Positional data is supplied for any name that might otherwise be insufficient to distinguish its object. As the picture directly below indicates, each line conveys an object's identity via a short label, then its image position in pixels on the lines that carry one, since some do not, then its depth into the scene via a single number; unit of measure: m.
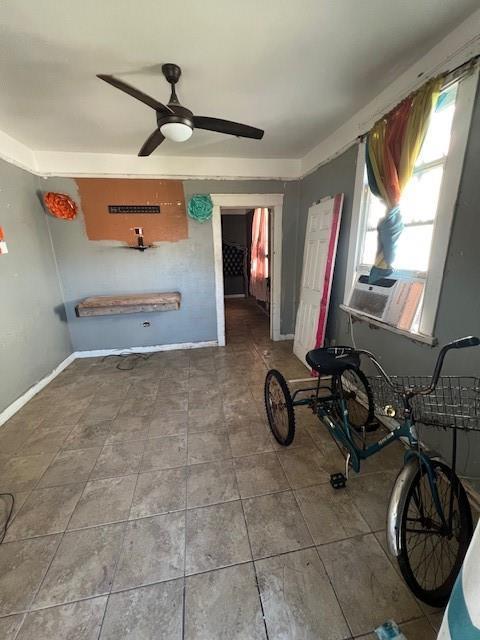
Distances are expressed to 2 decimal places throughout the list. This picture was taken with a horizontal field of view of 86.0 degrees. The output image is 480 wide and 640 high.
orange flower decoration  3.01
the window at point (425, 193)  1.60
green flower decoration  3.32
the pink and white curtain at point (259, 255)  5.33
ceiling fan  1.58
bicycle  1.01
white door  2.70
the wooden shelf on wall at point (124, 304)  3.18
